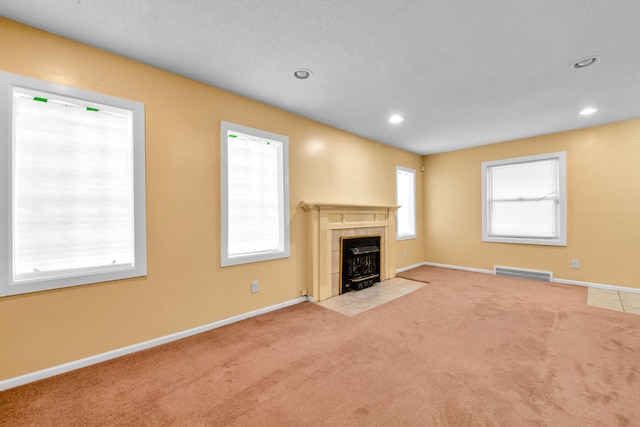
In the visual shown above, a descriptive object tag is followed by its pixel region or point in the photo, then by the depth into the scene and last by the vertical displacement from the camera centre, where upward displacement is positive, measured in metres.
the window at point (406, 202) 5.52 +0.23
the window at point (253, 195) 2.88 +0.24
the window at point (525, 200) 4.40 +0.21
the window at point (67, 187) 1.86 +0.23
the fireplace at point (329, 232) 3.58 -0.29
